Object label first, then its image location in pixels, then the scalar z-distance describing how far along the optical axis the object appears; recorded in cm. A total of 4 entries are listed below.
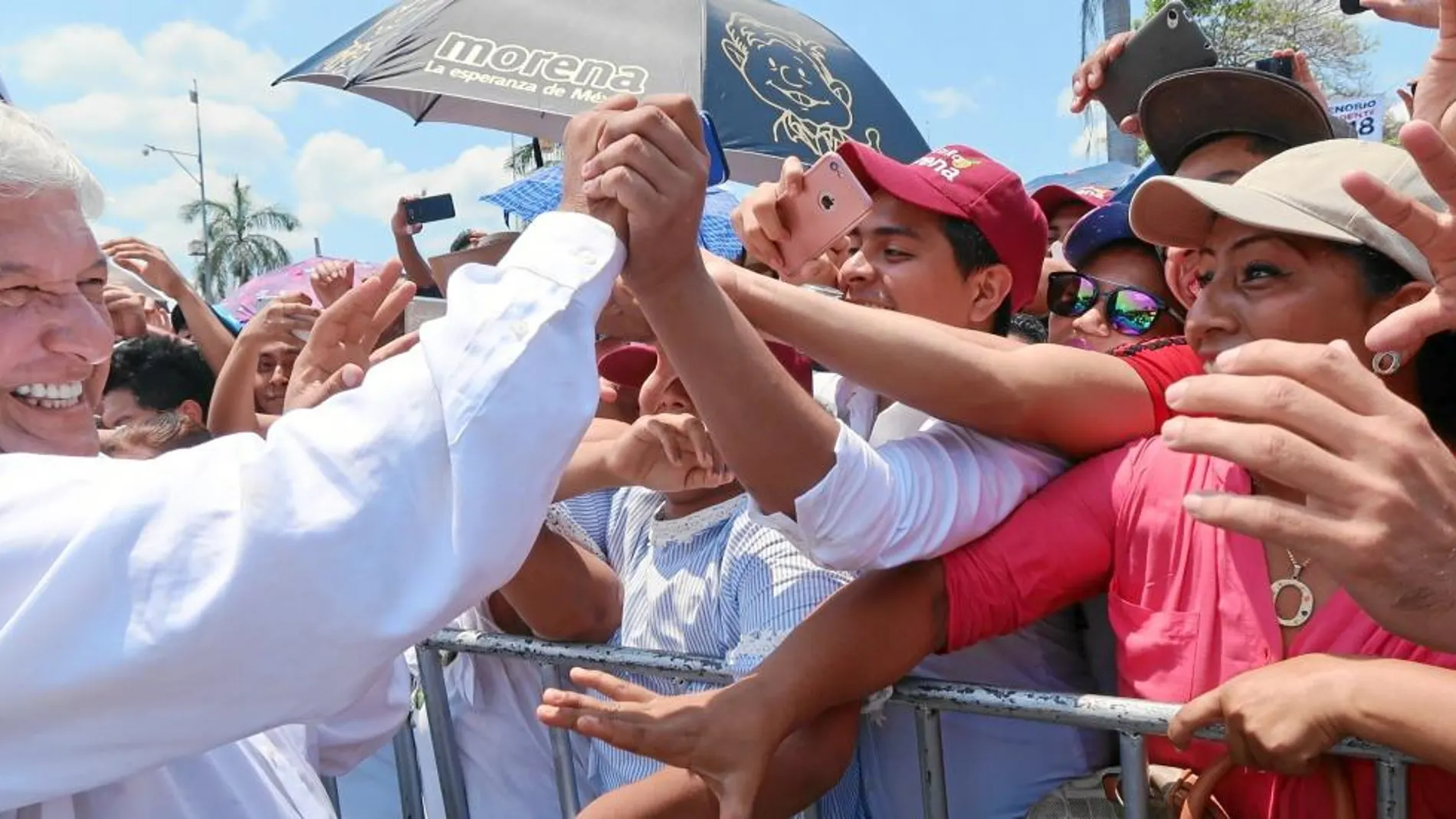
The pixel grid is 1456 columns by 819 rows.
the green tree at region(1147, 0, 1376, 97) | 1741
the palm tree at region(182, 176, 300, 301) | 4803
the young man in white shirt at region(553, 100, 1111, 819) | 167
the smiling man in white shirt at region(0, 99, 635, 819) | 114
